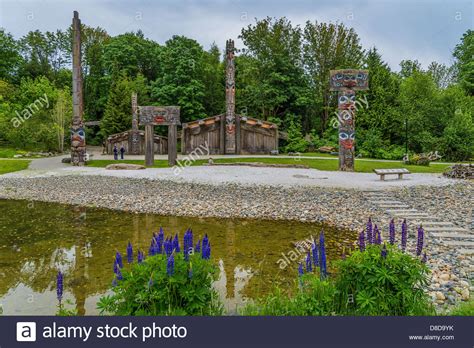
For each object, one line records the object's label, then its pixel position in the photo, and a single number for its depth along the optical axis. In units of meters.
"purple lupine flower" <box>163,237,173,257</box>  3.84
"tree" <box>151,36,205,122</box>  38.78
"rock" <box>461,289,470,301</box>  4.95
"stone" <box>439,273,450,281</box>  5.64
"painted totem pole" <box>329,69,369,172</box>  20.75
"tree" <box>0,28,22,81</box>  48.38
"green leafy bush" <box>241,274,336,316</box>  3.94
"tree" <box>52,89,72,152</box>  36.78
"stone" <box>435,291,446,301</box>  4.91
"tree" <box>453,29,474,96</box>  40.47
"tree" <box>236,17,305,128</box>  38.66
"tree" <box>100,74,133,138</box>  39.59
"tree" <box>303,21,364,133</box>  40.00
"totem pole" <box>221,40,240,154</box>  31.66
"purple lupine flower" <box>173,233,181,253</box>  3.89
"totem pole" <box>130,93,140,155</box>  35.56
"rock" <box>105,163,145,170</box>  22.48
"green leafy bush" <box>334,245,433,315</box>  3.80
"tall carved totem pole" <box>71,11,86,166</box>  25.23
